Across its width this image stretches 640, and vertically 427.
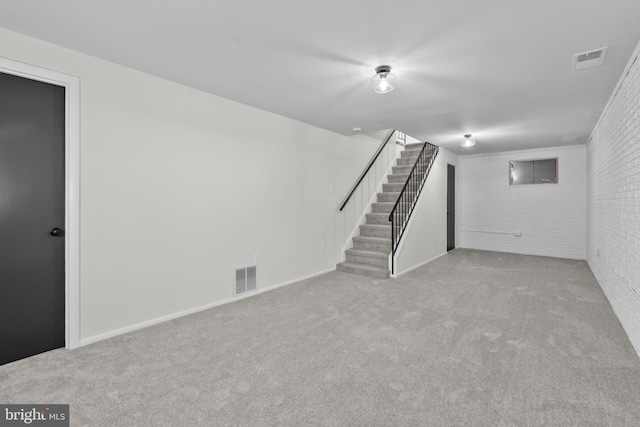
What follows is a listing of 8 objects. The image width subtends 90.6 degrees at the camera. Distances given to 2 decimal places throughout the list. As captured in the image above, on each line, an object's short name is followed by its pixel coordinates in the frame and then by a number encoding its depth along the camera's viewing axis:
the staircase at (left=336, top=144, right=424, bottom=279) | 5.11
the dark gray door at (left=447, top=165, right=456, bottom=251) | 7.55
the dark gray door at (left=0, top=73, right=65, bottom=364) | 2.32
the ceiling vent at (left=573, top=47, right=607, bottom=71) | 2.47
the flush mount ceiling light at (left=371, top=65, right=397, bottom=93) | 2.73
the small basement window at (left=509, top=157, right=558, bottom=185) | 6.81
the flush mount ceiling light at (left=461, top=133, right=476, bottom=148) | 5.53
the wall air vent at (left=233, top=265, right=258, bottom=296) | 3.81
